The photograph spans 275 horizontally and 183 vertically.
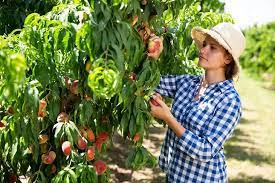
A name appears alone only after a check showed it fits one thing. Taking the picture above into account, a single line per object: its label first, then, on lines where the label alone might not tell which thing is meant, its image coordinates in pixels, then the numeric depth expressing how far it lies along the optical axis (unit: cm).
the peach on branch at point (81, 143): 222
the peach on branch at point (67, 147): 214
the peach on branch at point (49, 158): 236
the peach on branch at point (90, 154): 225
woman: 244
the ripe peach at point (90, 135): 229
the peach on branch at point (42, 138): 234
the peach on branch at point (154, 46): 226
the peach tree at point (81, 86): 184
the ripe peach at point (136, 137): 218
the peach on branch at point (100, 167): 235
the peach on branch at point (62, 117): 217
